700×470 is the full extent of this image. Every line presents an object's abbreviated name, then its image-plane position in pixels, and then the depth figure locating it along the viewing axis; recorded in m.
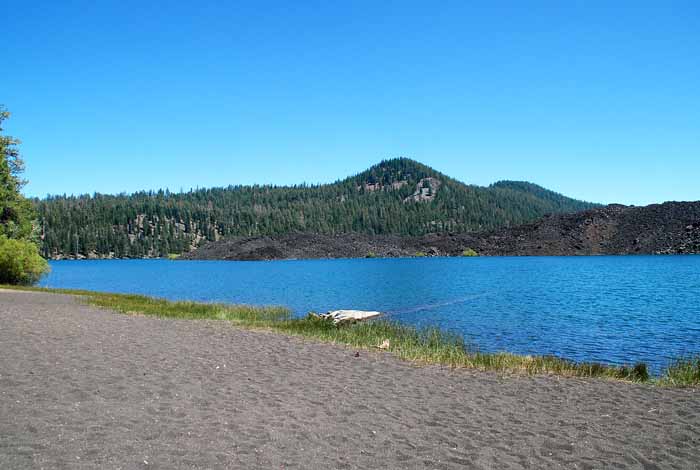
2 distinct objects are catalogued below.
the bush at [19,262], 50.72
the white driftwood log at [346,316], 30.87
